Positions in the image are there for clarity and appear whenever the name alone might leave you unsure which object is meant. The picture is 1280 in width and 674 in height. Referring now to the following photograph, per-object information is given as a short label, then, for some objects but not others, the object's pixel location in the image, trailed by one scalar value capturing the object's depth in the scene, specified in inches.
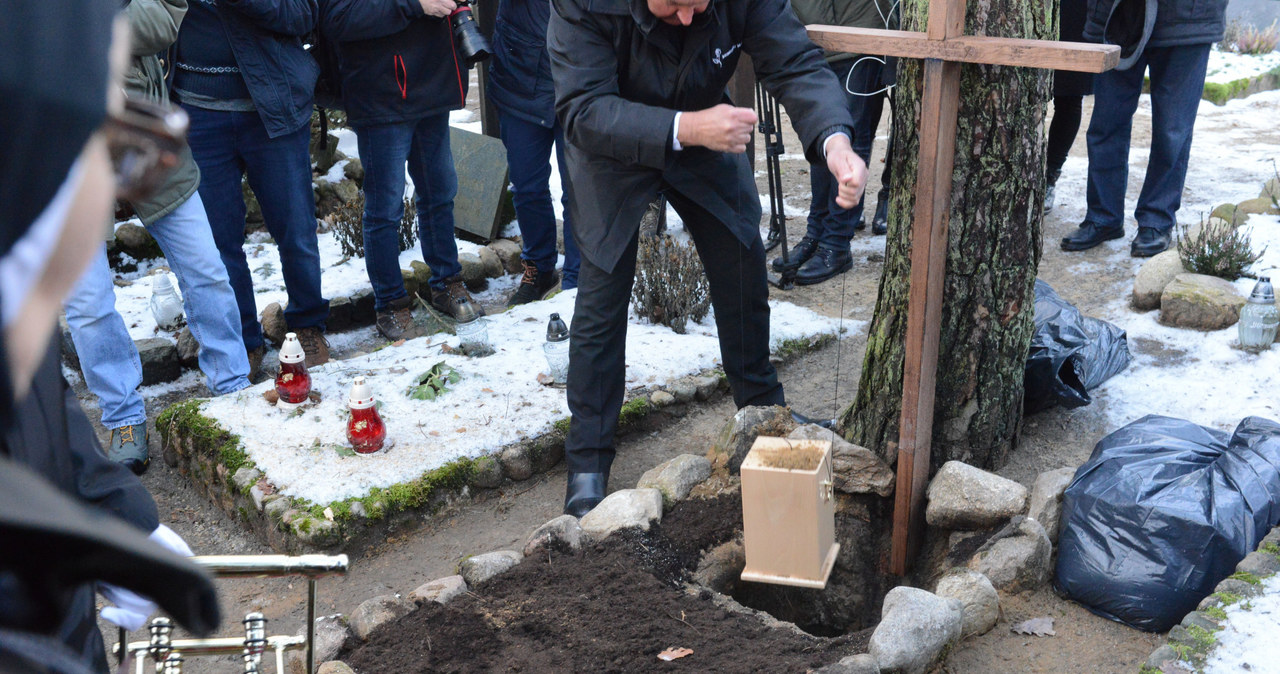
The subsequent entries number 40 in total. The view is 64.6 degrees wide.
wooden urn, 92.4
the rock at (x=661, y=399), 161.8
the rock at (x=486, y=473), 145.0
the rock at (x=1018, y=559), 109.7
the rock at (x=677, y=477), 128.6
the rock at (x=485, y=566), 114.0
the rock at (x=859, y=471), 124.2
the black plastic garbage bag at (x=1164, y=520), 105.4
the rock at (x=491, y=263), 233.0
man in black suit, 112.7
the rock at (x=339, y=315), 204.4
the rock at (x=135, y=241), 225.0
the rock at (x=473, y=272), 227.9
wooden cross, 94.2
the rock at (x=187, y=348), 186.9
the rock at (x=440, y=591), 110.3
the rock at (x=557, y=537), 117.7
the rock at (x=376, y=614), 106.5
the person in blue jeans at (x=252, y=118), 156.2
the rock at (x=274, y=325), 194.9
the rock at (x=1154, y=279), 181.8
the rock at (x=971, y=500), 117.1
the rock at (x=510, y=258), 241.1
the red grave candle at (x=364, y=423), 141.6
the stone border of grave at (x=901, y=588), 97.4
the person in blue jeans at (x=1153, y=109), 191.5
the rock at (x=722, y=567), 117.0
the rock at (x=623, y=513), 120.9
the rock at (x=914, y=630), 94.5
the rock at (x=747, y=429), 132.1
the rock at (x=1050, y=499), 116.5
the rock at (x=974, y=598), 103.7
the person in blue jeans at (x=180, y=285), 139.2
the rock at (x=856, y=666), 91.0
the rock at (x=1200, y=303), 168.4
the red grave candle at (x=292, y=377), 152.4
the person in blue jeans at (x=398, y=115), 173.2
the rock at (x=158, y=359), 181.9
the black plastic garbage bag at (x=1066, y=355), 142.4
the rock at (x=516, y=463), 147.4
